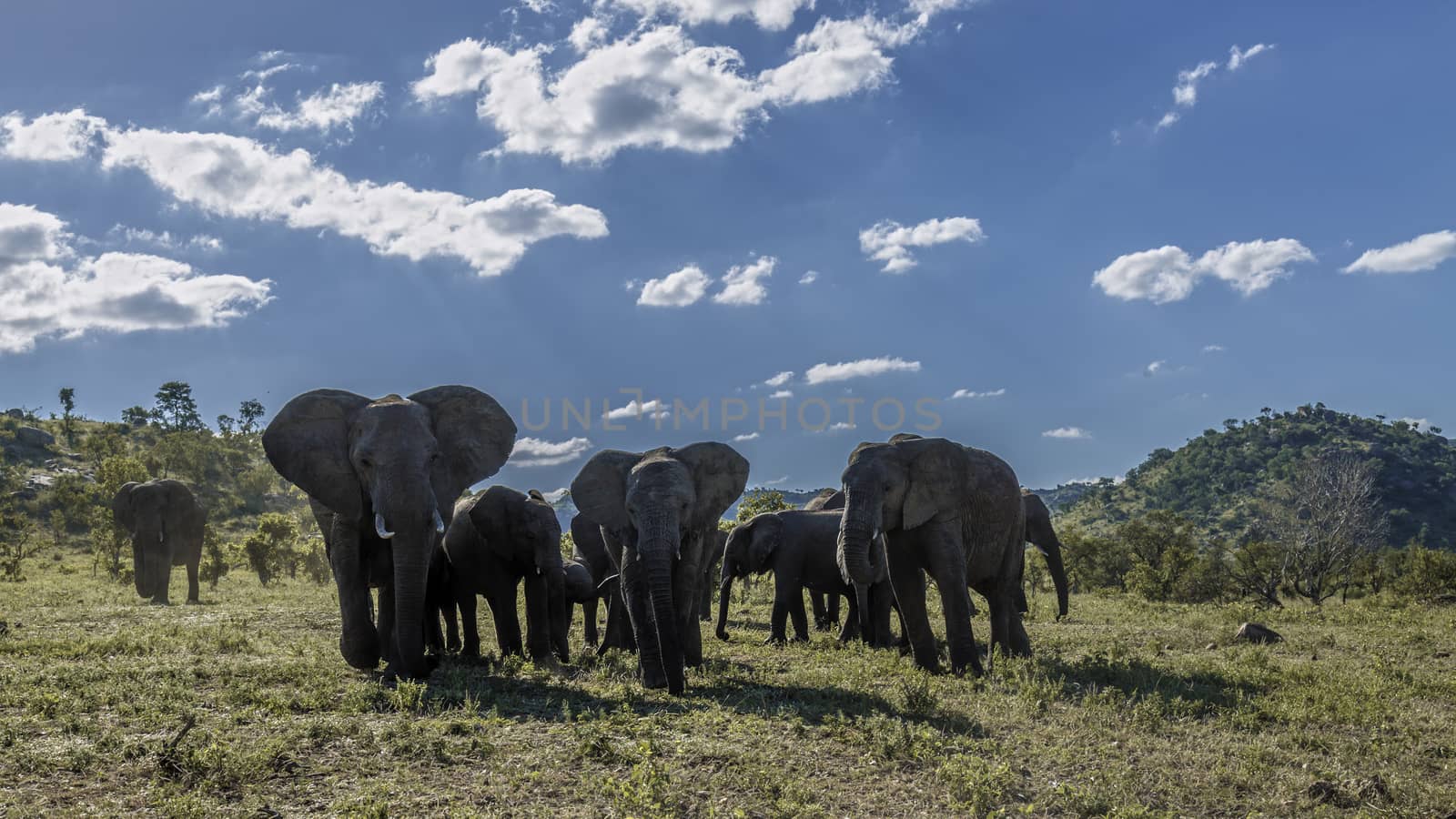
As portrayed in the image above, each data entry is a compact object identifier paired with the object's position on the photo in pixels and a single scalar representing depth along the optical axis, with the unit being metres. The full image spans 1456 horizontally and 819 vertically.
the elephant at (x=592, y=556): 20.31
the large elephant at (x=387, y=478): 12.33
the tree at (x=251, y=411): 160.38
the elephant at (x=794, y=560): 20.92
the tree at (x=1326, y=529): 38.00
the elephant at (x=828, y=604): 23.92
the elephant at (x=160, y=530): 28.70
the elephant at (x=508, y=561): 15.52
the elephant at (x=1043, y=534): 21.27
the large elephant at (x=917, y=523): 13.34
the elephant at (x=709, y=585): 25.88
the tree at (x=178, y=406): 152.99
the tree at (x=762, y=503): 42.79
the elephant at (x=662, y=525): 12.31
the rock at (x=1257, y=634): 19.16
